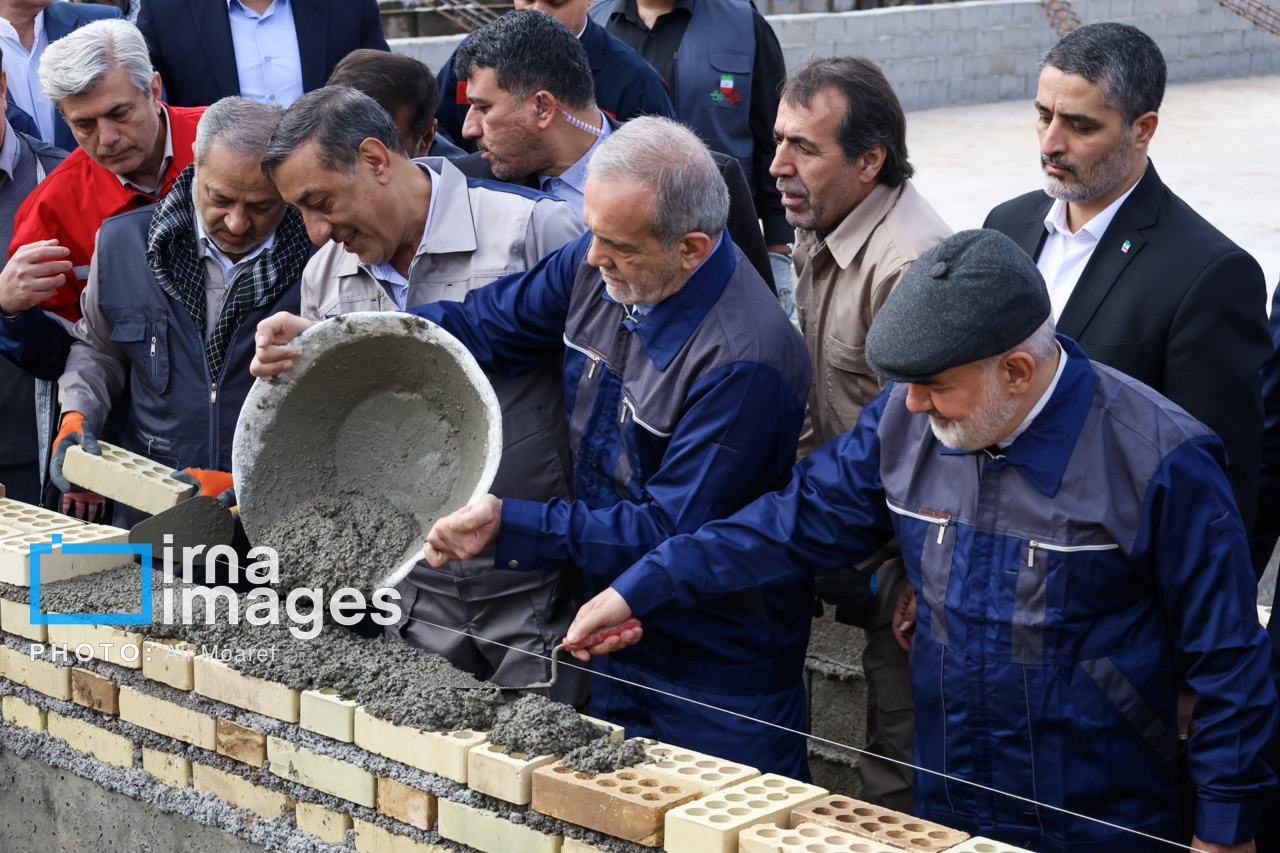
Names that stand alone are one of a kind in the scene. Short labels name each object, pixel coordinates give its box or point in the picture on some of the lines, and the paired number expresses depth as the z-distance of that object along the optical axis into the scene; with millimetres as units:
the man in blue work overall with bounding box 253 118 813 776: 2729
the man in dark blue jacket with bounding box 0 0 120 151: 4691
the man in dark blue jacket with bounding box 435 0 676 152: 4746
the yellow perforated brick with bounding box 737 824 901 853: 2135
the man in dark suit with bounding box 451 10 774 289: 3838
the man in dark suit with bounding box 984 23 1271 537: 2926
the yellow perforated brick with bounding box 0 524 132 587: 3213
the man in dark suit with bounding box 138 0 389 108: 4723
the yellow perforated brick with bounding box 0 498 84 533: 3422
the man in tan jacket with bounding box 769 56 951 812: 3303
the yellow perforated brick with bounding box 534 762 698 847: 2273
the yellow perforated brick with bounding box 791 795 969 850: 2197
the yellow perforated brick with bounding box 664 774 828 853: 2186
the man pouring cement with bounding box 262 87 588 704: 3182
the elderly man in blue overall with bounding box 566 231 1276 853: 2336
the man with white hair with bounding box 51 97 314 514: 3375
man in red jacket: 3734
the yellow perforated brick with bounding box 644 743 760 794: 2381
